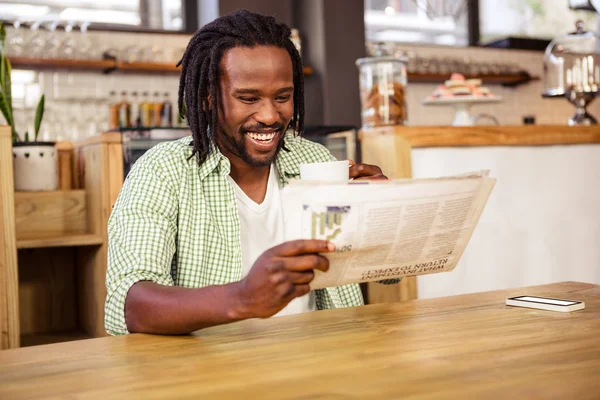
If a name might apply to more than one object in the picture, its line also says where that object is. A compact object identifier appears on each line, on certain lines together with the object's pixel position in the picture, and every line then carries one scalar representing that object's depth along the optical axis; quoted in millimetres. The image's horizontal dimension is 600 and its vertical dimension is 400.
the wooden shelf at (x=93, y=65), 4512
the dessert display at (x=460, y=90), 3434
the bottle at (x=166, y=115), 4738
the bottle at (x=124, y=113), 4668
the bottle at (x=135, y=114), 4715
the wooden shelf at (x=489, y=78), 5684
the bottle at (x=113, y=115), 4676
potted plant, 2533
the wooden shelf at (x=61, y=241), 2359
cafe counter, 2270
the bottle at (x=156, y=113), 4707
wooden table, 822
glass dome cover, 3057
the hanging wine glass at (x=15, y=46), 4434
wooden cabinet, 2420
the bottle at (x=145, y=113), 4691
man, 1290
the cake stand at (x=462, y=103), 3358
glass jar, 2502
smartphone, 1270
